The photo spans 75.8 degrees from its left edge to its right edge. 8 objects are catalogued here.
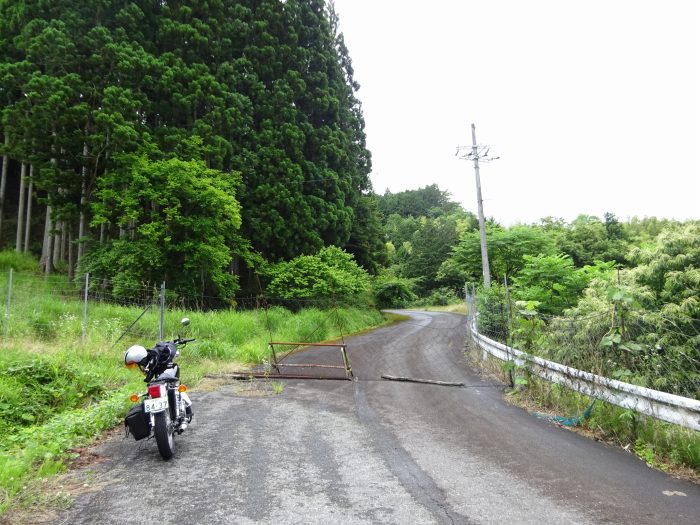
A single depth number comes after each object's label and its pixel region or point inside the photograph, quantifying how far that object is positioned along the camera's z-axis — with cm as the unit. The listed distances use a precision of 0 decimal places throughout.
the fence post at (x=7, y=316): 935
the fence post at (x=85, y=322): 994
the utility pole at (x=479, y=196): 2112
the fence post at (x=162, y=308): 962
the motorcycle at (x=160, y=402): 441
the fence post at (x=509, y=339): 836
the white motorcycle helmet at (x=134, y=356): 468
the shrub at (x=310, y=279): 1916
